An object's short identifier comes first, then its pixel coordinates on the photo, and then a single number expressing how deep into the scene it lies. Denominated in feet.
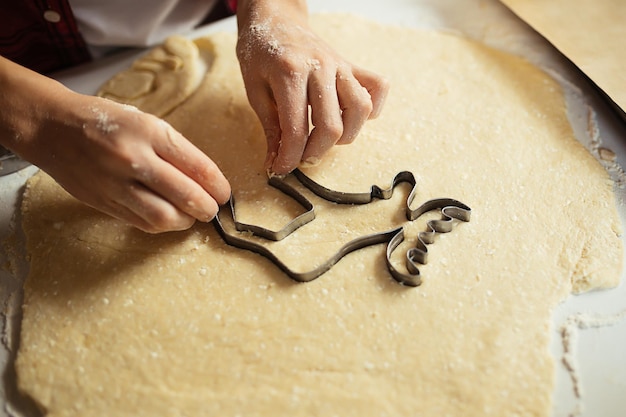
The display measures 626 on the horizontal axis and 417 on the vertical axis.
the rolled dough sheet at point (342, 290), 1.44
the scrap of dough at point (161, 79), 1.95
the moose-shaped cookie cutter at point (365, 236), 1.56
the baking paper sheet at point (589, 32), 1.94
